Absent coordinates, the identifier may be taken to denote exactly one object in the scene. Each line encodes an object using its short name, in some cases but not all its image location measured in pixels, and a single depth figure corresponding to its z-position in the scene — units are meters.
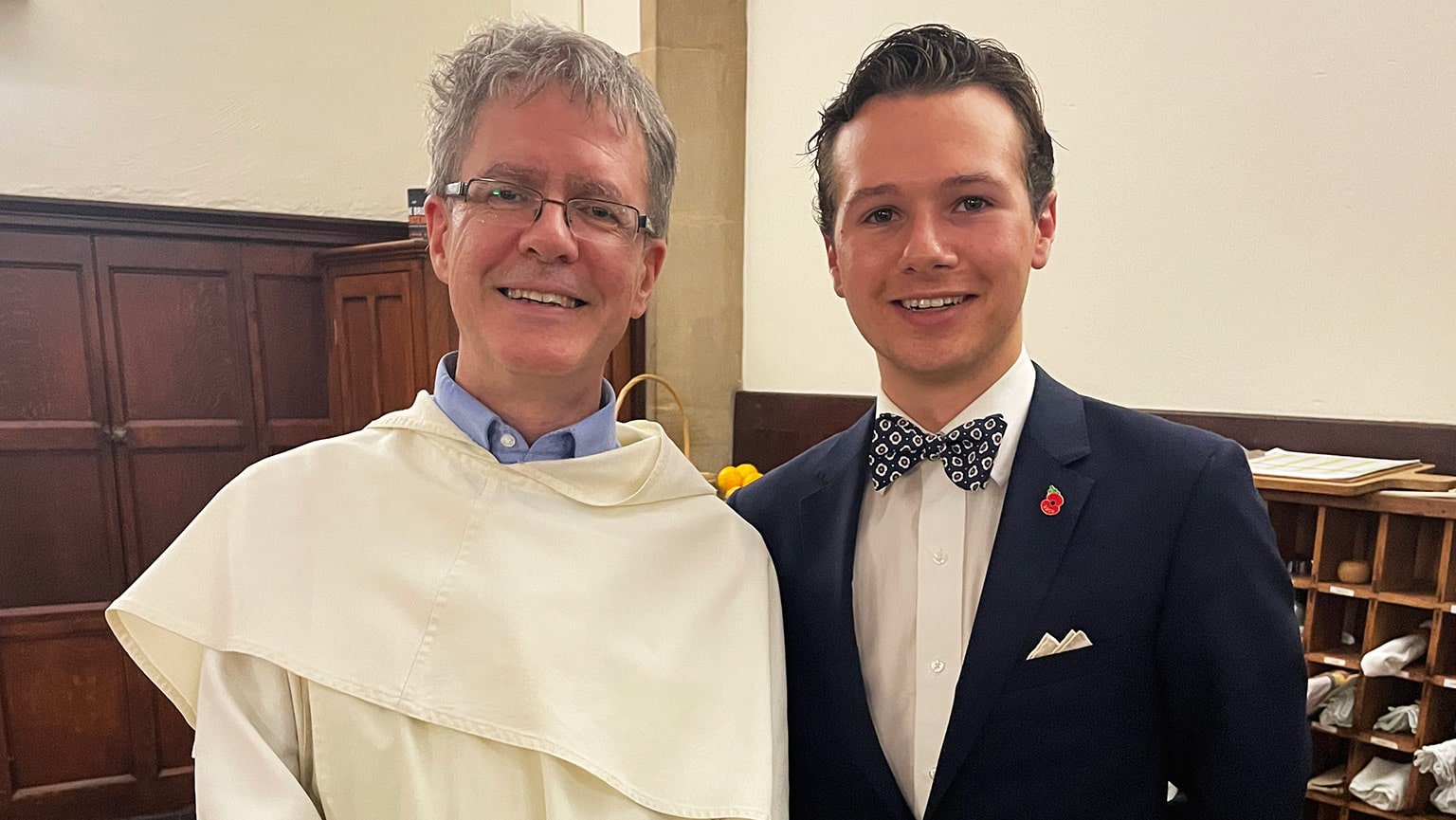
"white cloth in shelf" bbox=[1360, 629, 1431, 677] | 2.03
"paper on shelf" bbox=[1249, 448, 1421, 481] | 2.11
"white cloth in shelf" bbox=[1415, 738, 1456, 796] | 1.92
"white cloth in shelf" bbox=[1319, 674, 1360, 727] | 2.13
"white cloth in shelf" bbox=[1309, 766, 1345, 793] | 2.17
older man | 1.20
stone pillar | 4.33
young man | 1.26
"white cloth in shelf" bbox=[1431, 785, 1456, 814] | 1.95
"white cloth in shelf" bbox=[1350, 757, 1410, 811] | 2.05
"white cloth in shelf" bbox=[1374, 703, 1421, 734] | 2.05
